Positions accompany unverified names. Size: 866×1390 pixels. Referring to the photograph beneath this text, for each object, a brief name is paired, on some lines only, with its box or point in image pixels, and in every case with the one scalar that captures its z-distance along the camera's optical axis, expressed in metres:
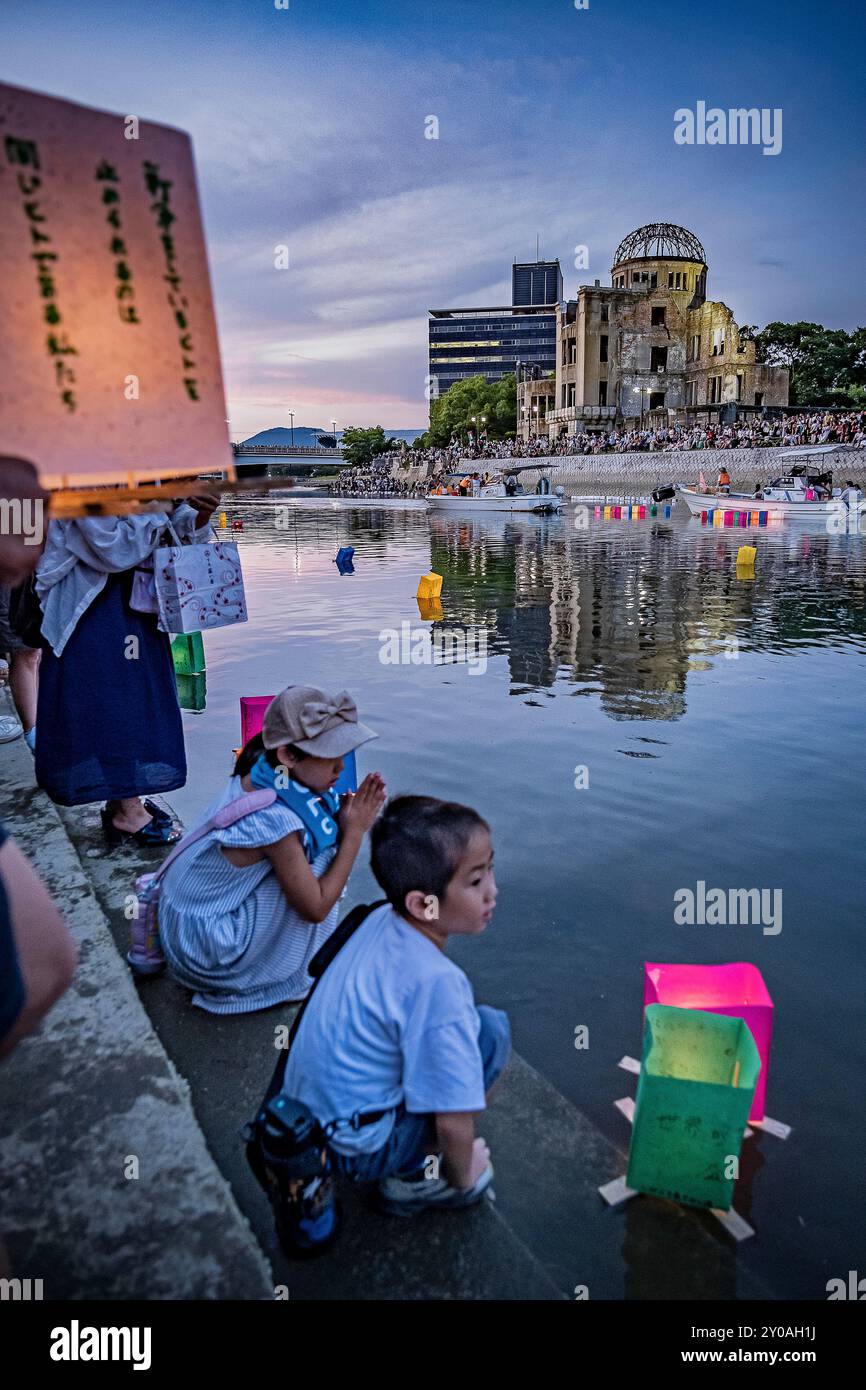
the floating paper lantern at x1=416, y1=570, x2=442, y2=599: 14.63
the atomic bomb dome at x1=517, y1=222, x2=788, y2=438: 79.56
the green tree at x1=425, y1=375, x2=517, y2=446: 102.69
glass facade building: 141.38
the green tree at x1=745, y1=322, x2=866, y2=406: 69.88
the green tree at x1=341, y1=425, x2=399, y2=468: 129.38
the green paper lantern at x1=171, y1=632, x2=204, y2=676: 8.95
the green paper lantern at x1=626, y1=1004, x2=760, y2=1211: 2.41
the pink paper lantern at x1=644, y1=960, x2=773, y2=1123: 2.84
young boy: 2.16
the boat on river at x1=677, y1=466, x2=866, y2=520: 31.02
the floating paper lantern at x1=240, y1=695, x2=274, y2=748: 4.90
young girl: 2.78
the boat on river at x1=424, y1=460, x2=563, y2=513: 37.50
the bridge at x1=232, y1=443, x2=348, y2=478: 112.00
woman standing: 3.93
